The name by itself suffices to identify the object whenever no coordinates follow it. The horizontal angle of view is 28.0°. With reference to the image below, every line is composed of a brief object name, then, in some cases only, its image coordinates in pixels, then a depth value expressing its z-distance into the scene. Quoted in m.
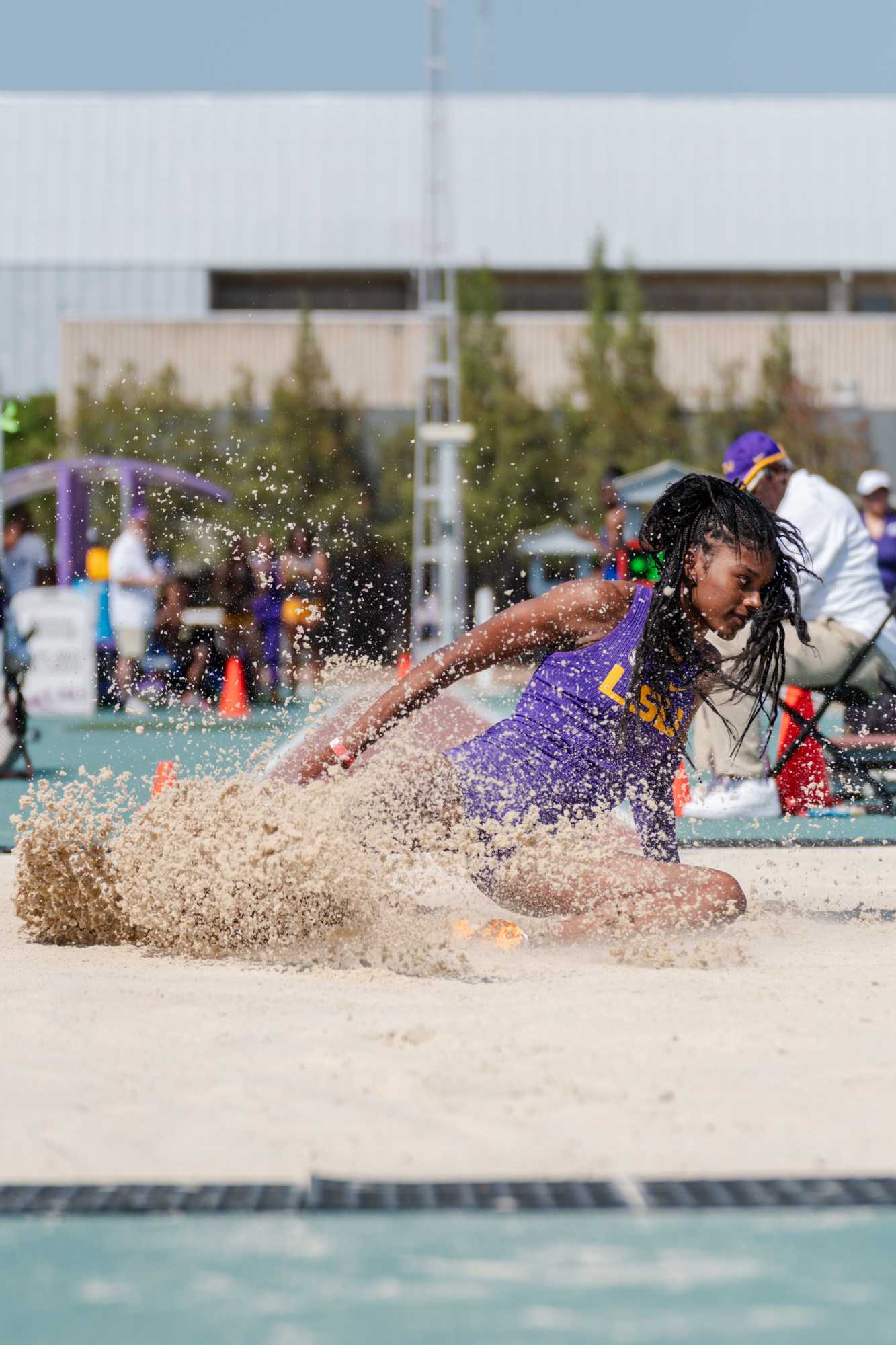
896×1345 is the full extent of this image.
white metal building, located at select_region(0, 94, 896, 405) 56.75
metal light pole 34.38
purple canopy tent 24.83
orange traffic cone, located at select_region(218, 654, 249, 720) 17.75
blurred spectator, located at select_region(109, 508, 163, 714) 20.31
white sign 18.89
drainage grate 3.02
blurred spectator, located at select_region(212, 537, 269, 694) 22.02
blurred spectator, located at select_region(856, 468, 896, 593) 13.41
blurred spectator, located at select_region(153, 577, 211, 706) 20.73
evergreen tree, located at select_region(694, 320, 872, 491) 46.56
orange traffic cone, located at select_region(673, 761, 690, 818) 9.47
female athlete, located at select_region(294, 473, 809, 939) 5.27
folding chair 8.66
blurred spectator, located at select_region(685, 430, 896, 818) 9.07
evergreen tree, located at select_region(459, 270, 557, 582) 45.06
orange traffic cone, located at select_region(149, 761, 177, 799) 5.87
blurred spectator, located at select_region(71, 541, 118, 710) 20.25
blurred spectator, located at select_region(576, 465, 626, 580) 12.33
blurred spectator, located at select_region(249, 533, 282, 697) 21.84
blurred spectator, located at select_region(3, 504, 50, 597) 19.04
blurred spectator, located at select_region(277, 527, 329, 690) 22.66
